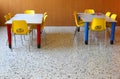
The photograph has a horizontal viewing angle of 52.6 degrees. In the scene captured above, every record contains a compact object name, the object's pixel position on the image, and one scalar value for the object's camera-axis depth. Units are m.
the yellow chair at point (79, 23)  3.27
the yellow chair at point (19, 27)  2.56
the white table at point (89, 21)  2.93
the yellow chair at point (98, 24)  2.84
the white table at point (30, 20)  2.67
